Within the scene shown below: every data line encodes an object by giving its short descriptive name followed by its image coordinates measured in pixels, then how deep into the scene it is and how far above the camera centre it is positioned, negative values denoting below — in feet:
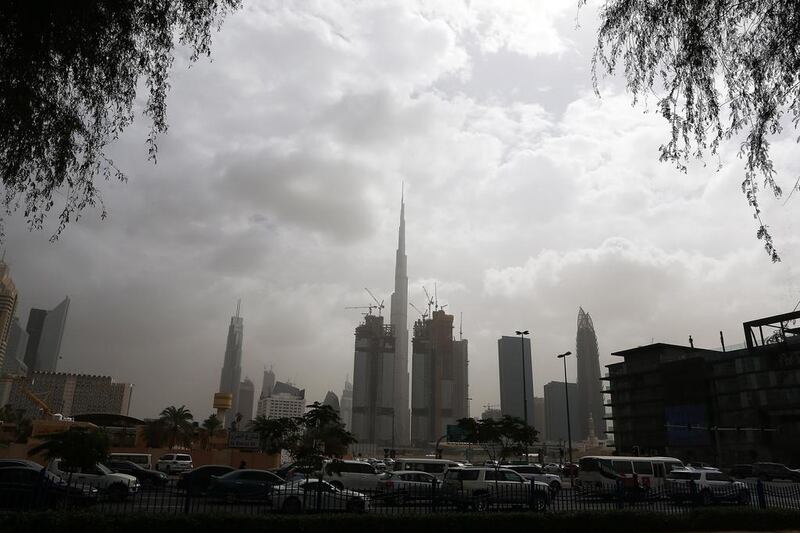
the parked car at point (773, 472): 163.91 -4.92
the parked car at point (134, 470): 100.61 -6.48
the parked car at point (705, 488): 71.69 -4.90
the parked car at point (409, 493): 60.70 -5.39
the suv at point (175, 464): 144.87 -7.18
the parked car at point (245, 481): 75.05 -5.76
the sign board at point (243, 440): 167.73 -0.65
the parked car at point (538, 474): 107.65 -5.18
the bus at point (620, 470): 108.09 -3.82
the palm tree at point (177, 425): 202.10 +4.01
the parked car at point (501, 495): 61.26 -5.43
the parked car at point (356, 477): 91.97 -5.93
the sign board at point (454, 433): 227.61 +4.89
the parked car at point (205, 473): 83.87 -5.51
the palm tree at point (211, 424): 224.18 +5.01
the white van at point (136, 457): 137.08 -5.58
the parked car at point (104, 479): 75.58 -6.24
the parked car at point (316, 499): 57.67 -6.01
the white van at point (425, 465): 117.91 -4.39
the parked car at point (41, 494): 47.88 -5.44
